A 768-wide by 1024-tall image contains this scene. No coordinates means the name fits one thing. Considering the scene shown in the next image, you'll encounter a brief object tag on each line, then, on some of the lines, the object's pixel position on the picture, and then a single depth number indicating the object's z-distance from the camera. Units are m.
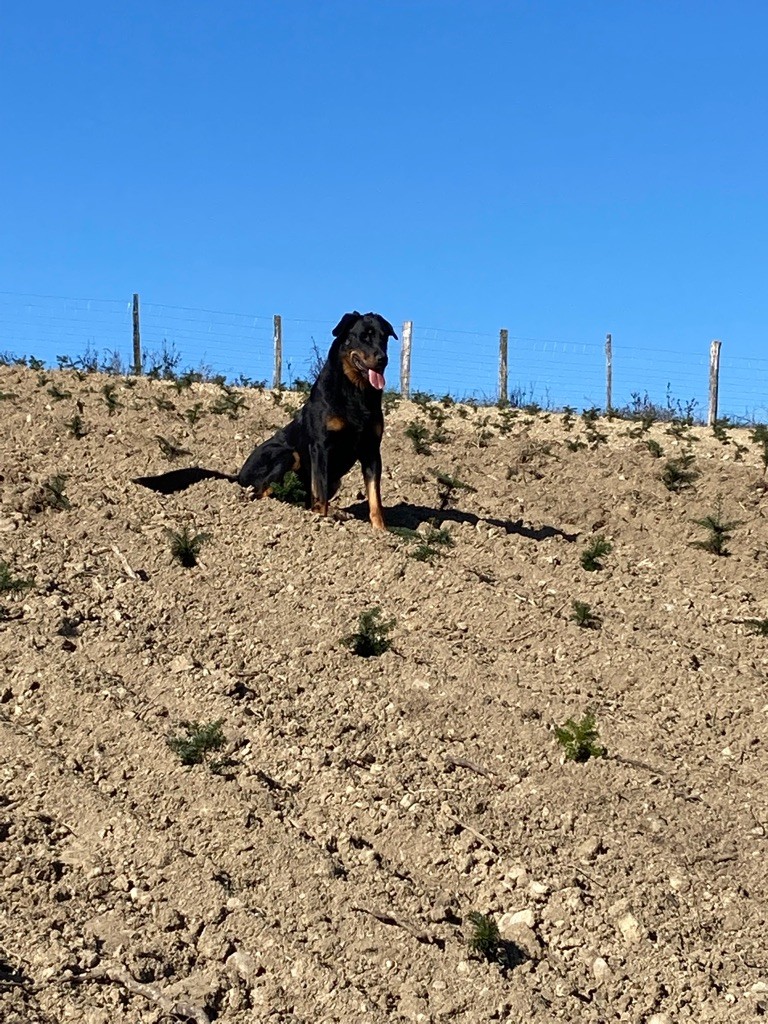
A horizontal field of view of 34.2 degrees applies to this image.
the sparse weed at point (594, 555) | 8.30
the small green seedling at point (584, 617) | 7.23
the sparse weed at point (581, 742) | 5.60
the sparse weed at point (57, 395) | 12.26
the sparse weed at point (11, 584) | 6.87
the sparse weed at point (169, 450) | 10.12
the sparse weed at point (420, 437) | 11.89
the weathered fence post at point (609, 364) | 25.35
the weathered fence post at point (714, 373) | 23.39
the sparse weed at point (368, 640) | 6.57
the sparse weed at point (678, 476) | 11.08
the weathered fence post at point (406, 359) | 25.27
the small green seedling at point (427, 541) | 8.03
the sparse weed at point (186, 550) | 7.63
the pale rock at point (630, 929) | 4.52
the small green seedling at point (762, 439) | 12.19
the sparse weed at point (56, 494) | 8.36
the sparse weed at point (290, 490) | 9.01
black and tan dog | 9.02
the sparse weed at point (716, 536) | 9.03
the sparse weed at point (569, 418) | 14.30
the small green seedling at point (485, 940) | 4.27
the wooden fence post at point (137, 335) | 24.22
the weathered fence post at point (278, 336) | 25.66
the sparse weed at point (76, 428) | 10.48
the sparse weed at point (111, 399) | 11.98
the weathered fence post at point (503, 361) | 24.80
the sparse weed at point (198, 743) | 5.26
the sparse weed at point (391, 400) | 14.87
